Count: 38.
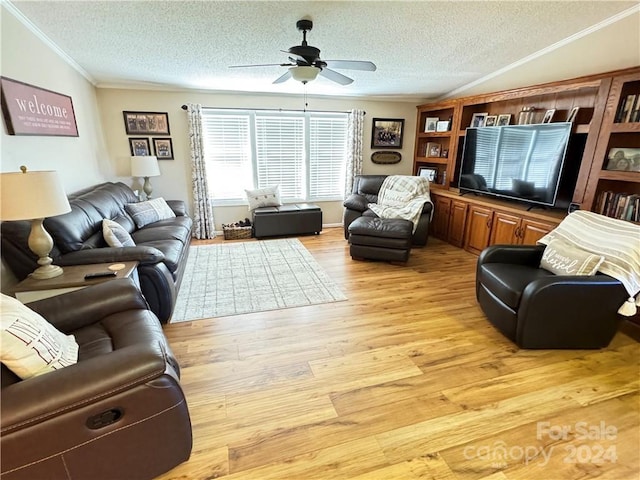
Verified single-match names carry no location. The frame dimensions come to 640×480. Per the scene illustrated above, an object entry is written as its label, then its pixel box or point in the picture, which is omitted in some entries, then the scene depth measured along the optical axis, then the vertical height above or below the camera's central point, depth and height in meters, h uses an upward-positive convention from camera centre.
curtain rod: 4.87 +0.66
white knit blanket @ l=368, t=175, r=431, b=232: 4.39 -0.67
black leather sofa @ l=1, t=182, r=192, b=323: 2.13 -0.76
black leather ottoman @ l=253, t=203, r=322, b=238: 4.92 -1.07
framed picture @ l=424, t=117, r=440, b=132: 5.31 +0.48
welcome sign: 2.28 +0.33
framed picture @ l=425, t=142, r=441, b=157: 5.42 +0.06
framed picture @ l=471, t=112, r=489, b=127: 4.38 +0.47
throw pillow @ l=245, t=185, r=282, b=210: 5.08 -0.73
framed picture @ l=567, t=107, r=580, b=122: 3.21 +0.40
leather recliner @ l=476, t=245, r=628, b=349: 2.12 -1.06
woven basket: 4.96 -1.25
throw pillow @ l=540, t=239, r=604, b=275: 2.26 -0.79
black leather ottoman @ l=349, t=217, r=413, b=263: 3.79 -1.04
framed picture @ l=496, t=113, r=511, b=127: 4.02 +0.42
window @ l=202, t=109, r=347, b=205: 5.02 -0.02
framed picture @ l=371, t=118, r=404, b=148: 5.61 +0.35
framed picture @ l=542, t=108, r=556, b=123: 3.49 +0.42
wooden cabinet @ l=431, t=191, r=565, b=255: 3.40 -0.85
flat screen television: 3.29 -0.12
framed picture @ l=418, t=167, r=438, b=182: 5.46 -0.35
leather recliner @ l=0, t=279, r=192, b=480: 1.07 -0.96
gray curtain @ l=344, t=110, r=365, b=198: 5.37 +0.10
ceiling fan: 2.50 +0.73
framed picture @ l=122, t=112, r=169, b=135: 4.53 +0.39
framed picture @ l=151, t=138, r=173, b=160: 4.71 +0.04
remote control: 2.10 -0.82
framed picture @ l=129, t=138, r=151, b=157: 4.61 +0.05
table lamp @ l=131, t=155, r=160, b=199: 4.28 -0.21
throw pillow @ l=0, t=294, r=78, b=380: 1.15 -0.73
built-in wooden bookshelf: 2.71 +0.37
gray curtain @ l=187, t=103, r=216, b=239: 4.68 -0.48
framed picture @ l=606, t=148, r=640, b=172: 2.71 -0.05
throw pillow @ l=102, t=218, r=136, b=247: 2.69 -0.73
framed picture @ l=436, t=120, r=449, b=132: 4.97 +0.42
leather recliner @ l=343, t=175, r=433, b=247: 4.45 -0.78
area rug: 2.91 -1.38
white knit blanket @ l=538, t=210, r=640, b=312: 2.15 -0.65
